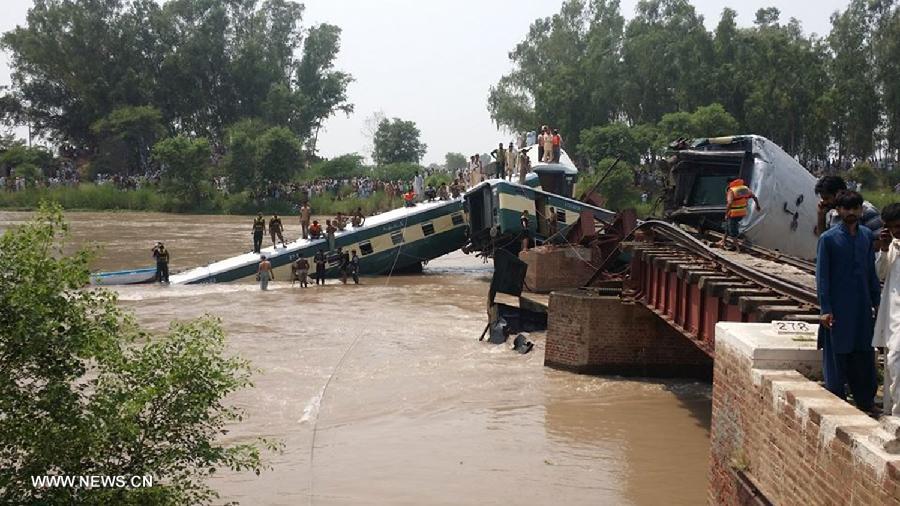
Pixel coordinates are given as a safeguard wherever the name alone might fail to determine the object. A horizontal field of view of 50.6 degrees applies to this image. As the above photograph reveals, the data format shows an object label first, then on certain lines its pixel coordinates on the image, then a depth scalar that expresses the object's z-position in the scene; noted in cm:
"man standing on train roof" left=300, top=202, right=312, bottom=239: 3553
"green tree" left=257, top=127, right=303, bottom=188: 7525
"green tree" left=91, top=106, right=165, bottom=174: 8869
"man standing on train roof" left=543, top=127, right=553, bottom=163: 3469
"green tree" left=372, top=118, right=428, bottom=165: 11138
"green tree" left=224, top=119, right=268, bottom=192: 7706
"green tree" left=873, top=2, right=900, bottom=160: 6412
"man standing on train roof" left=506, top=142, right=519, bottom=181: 3422
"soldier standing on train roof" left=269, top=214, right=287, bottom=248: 3459
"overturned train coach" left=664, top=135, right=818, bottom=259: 1836
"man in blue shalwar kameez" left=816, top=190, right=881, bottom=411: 668
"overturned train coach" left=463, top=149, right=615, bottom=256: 3161
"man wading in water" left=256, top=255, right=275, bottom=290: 3073
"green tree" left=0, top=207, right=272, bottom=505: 762
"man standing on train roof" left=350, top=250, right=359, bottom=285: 3275
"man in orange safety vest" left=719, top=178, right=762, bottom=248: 1527
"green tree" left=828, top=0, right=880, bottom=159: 6481
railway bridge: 598
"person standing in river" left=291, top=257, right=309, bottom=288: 3161
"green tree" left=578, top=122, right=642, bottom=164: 6244
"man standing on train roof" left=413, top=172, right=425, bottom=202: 3850
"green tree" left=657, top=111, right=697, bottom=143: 6014
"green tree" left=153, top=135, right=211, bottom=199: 7494
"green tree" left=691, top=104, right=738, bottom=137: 5950
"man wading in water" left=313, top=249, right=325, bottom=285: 3222
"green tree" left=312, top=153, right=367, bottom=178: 8538
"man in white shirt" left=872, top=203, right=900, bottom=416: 610
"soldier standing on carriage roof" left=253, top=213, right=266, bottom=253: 3434
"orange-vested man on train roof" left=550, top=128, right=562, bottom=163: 3484
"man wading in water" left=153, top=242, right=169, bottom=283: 3145
